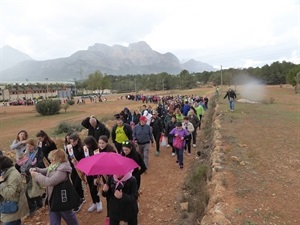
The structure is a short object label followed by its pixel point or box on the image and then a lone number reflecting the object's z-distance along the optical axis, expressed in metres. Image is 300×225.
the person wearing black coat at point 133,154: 3.60
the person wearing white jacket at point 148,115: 7.72
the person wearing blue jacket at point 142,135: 5.88
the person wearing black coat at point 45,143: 4.39
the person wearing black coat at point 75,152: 4.10
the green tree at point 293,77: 46.34
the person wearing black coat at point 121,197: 2.69
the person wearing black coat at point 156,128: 7.71
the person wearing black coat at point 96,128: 5.34
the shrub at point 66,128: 14.65
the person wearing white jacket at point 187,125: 7.20
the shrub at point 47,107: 29.76
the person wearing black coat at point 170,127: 7.39
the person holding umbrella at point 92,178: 3.99
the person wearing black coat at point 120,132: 5.37
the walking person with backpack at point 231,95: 14.38
